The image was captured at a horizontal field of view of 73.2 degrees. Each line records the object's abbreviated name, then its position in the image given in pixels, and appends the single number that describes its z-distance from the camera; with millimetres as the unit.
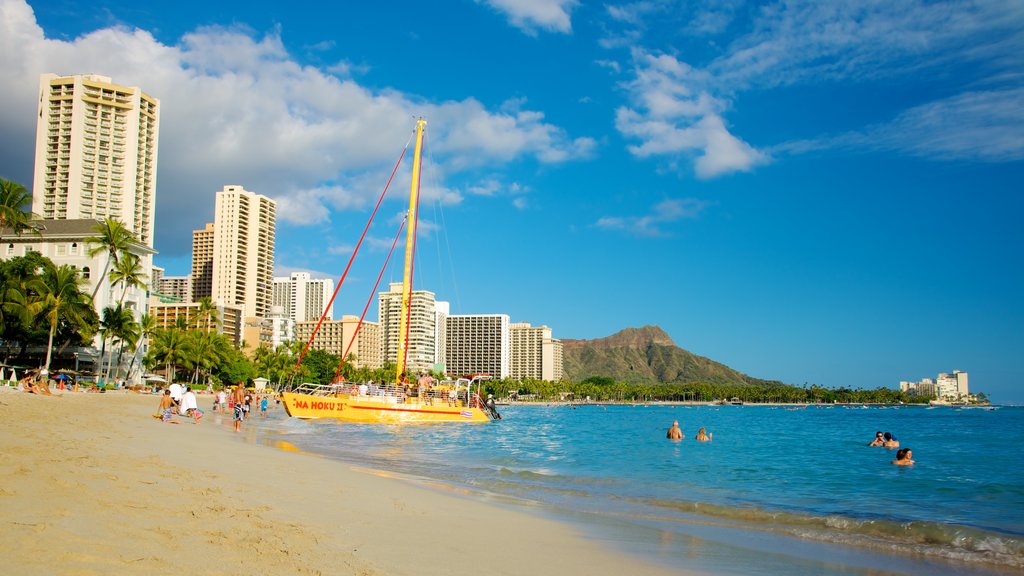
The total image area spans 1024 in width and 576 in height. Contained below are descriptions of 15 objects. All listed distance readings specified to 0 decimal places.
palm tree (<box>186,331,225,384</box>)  85875
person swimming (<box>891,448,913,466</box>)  23266
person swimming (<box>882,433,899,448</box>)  31067
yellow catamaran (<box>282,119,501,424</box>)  35938
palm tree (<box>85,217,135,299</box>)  65062
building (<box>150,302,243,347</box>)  158925
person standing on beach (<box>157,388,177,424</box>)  26906
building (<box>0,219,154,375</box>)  72562
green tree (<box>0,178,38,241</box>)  44000
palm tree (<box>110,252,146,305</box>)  66375
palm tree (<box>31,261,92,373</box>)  55438
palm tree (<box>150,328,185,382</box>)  81438
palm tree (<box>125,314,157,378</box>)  77000
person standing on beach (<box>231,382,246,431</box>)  29366
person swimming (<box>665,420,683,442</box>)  34156
